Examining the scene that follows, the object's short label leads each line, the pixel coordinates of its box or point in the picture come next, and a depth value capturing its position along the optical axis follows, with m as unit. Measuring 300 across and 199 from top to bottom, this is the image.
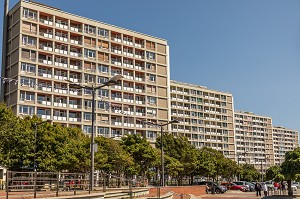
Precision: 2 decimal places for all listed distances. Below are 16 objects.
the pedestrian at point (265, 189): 43.69
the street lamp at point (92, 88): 21.49
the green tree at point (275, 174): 36.22
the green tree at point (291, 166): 33.94
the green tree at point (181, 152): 59.00
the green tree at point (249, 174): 98.31
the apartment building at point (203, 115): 107.44
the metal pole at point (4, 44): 66.69
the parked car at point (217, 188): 52.47
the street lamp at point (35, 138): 39.47
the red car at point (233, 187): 58.98
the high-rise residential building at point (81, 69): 63.59
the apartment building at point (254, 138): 148.88
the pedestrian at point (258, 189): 45.96
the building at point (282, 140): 179.62
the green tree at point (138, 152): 49.59
